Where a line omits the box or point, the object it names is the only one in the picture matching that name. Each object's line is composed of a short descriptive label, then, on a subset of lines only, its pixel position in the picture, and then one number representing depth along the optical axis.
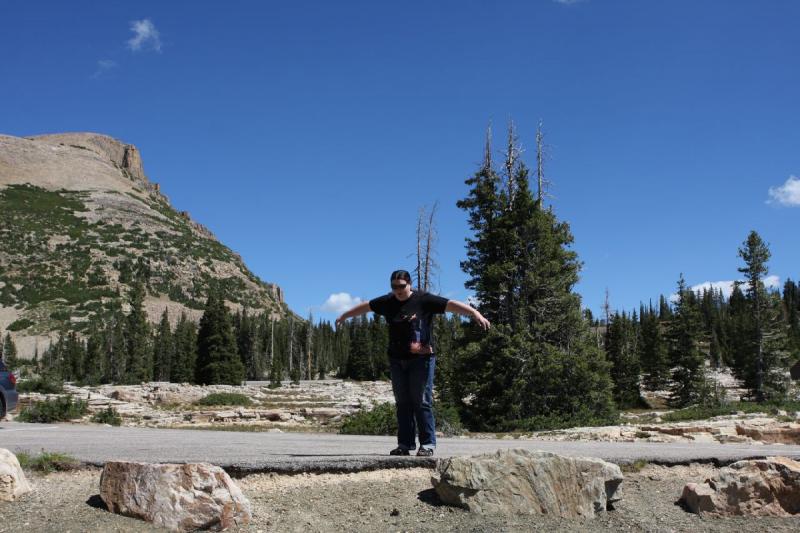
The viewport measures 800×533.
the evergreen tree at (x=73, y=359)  59.66
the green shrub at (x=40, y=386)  27.08
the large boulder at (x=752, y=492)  6.65
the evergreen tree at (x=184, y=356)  58.81
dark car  11.66
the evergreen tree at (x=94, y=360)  60.00
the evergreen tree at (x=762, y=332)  43.25
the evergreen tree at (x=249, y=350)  79.19
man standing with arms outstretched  7.10
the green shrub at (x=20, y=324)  75.81
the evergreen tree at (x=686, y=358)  44.05
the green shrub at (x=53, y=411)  17.19
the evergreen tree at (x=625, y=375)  46.28
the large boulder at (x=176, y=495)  5.31
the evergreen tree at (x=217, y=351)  54.16
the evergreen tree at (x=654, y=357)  55.81
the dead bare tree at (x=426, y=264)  28.09
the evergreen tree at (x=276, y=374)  58.74
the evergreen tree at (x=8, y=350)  62.79
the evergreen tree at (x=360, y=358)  78.81
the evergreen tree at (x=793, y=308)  79.34
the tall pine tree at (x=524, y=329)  19.55
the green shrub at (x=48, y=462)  6.36
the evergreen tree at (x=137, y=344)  57.61
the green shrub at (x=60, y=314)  80.00
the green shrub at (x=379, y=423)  15.32
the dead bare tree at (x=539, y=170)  27.91
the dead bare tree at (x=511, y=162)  24.00
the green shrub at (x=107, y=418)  18.86
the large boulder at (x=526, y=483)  6.07
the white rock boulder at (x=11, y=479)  5.49
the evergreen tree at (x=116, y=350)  59.91
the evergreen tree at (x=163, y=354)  67.50
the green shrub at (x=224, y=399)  32.03
